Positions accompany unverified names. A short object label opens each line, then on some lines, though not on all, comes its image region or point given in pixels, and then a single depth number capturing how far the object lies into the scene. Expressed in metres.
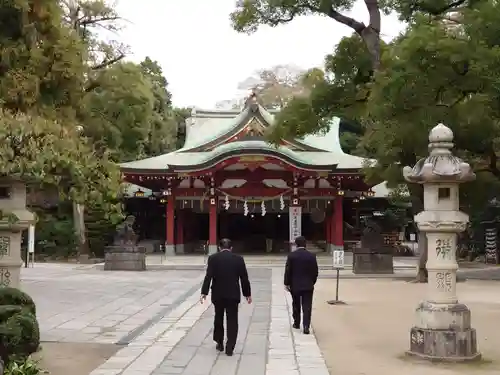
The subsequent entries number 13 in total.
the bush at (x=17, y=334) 6.39
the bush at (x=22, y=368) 5.67
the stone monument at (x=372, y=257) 21.72
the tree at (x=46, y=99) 6.51
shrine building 27.36
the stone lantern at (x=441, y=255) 7.78
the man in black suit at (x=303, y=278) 9.46
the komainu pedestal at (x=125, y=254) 22.83
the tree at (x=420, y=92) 11.92
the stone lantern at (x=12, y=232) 7.75
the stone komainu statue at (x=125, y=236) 23.12
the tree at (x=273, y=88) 50.74
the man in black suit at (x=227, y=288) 7.93
